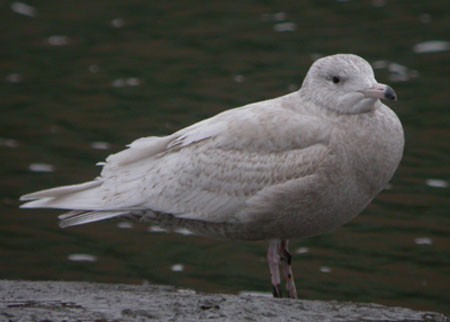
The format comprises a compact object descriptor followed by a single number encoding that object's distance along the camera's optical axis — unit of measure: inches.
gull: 351.3
